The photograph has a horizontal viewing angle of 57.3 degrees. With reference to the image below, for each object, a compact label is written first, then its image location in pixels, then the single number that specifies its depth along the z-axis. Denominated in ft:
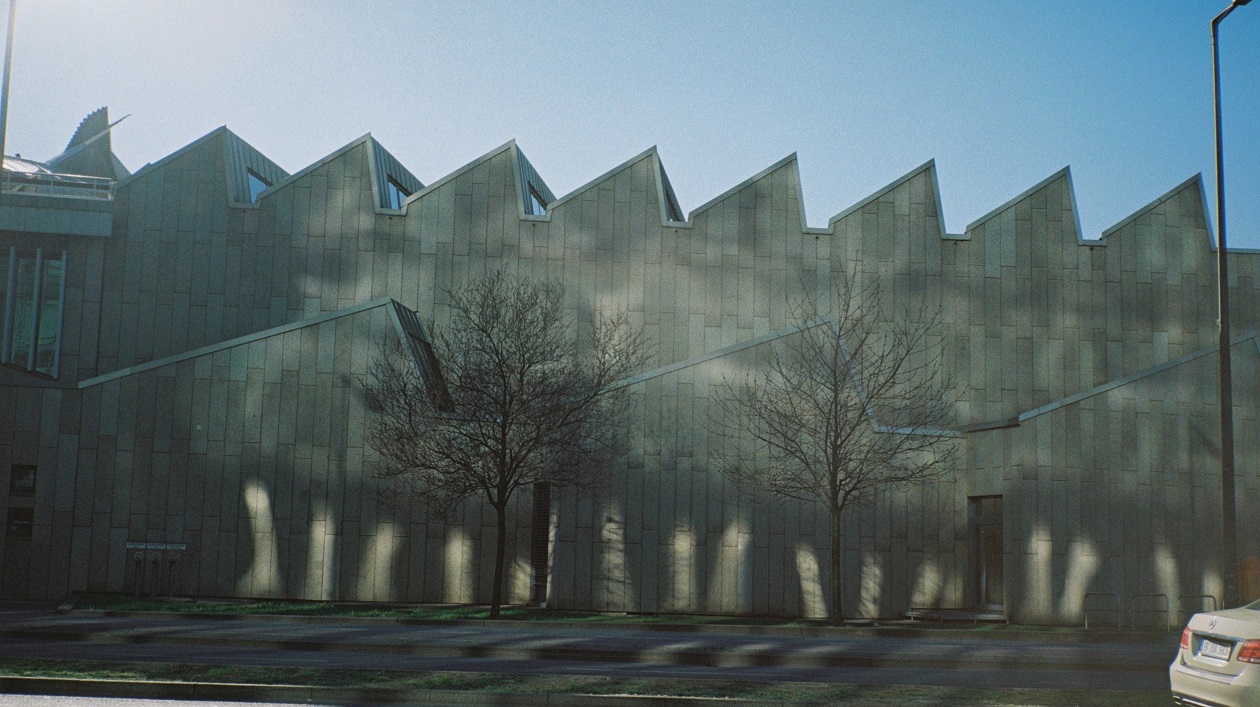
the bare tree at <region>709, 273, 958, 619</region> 89.61
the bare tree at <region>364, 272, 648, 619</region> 89.20
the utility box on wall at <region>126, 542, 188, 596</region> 96.27
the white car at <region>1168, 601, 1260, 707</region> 33.37
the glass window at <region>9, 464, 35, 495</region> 97.50
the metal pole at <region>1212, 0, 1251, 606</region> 63.72
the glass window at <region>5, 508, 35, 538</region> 97.66
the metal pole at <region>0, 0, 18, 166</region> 68.33
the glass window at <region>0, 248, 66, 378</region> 117.19
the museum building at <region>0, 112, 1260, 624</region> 93.86
